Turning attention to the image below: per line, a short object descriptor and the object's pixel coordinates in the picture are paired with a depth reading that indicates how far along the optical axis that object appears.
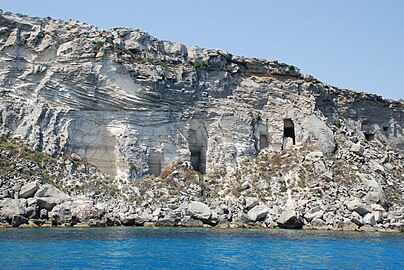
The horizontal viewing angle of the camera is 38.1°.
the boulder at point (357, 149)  65.62
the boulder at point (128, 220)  53.62
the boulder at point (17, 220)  47.22
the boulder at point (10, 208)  47.59
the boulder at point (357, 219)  55.79
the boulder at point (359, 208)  56.75
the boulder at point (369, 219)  56.16
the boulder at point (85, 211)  50.91
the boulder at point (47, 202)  50.44
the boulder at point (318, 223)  55.00
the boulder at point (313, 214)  55.56
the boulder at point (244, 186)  61.34
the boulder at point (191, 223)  53.88
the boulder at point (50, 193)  50.94
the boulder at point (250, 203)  57.66
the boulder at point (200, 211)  54.41
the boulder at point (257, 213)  55.53
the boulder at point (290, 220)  53.81
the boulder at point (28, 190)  50.75
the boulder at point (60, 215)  49.94
